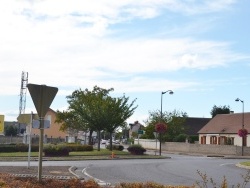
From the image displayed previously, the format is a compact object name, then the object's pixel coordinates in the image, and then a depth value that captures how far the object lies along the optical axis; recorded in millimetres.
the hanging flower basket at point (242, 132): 60219
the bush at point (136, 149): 46812
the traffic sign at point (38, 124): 11978
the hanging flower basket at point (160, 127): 51681
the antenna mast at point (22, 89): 87375
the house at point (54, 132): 86762
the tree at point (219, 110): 111438
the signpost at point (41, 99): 11477
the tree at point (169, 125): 83500
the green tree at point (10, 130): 123625
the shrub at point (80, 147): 49859
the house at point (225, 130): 71994
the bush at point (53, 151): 39344
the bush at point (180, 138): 80712
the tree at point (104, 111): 50188
